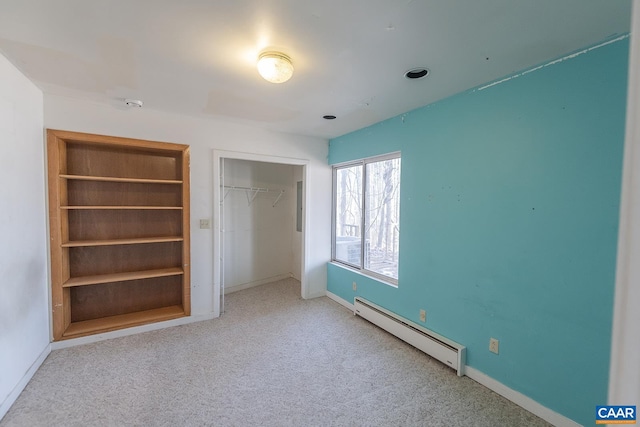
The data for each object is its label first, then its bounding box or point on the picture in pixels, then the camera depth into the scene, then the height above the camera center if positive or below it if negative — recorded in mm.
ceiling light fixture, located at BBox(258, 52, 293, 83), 1733 +863
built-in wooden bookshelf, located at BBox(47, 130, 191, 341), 2627 -335
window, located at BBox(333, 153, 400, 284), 3135 -143
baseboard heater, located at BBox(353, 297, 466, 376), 2297 -1240
